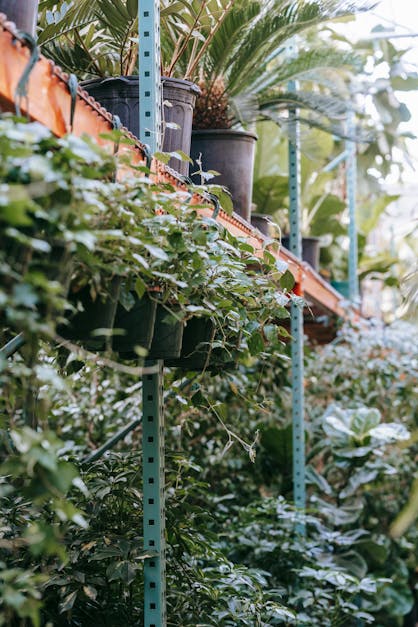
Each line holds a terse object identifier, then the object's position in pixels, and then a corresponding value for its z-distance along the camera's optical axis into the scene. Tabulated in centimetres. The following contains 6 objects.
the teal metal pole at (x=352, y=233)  544
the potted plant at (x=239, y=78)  284
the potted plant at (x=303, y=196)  495
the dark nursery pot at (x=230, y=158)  284
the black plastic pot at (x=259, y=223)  350
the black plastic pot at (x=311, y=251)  521
